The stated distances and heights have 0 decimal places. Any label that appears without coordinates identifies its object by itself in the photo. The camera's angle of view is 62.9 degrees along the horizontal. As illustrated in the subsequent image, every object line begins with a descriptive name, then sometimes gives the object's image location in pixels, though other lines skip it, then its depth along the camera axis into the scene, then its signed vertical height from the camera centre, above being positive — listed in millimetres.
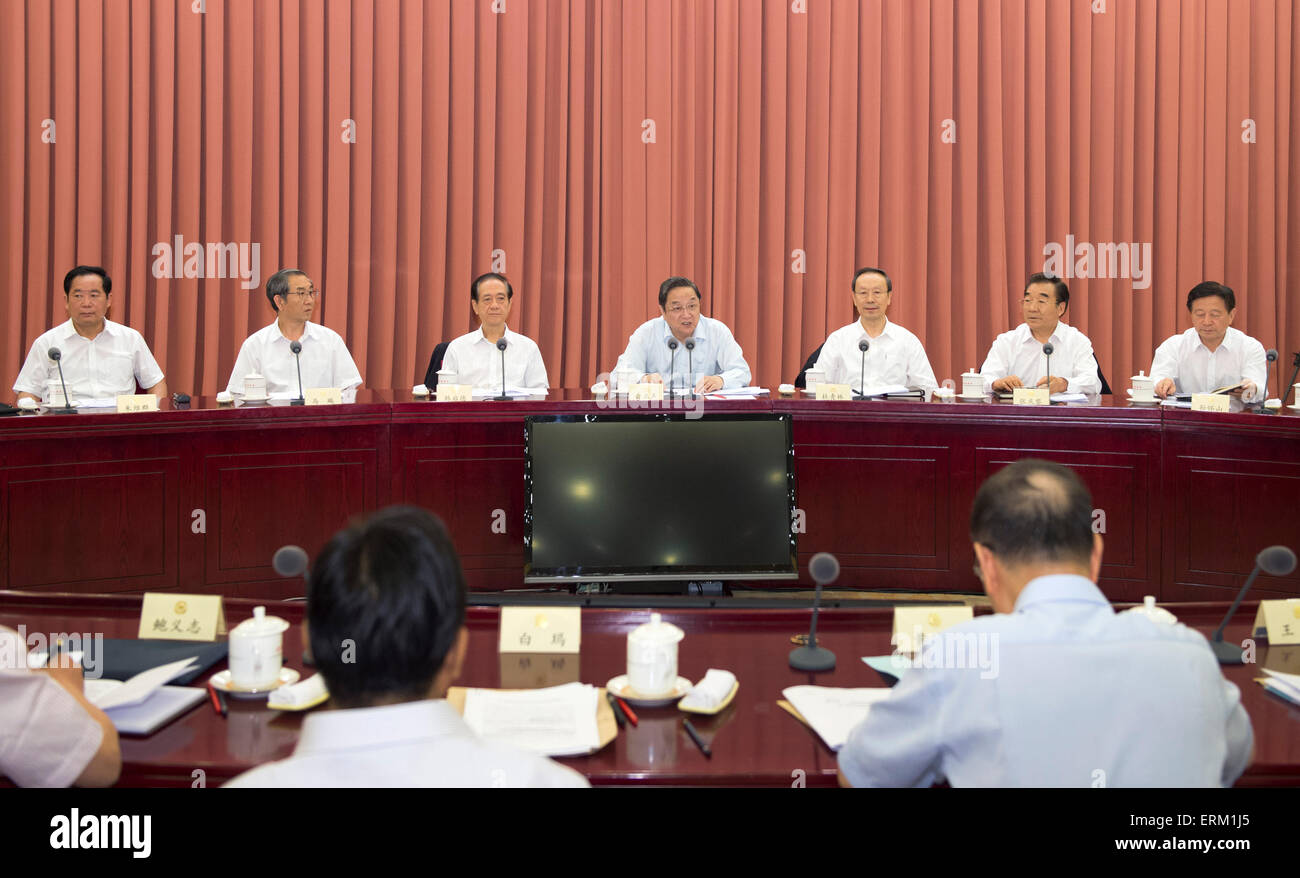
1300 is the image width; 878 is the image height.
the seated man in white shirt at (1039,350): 4289 +460
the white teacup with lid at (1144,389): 3684 +239
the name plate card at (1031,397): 3646 +210
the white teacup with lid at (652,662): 1364 -267
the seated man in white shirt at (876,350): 4473 +456
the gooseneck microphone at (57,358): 3379 +300
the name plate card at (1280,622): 1611 -248
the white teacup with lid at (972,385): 3822 +259
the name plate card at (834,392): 3761 +227
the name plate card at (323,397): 3602 +191
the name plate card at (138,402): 3312 +154
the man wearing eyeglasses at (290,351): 4270 +426
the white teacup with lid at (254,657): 1383 -267
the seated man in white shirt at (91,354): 4102 +391
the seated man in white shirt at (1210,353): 4297 +446
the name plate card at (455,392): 3734 +216
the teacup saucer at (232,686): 1375 -303
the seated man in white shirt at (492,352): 4449 +439
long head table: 3211 -97
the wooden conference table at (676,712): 1171 -322
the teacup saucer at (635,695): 1353 -309
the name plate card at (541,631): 1584 -266
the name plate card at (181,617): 1614 -252
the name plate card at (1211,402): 3396 +181
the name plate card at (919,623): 1536 -243
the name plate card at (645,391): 3674 +221
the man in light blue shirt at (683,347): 4277 +460
